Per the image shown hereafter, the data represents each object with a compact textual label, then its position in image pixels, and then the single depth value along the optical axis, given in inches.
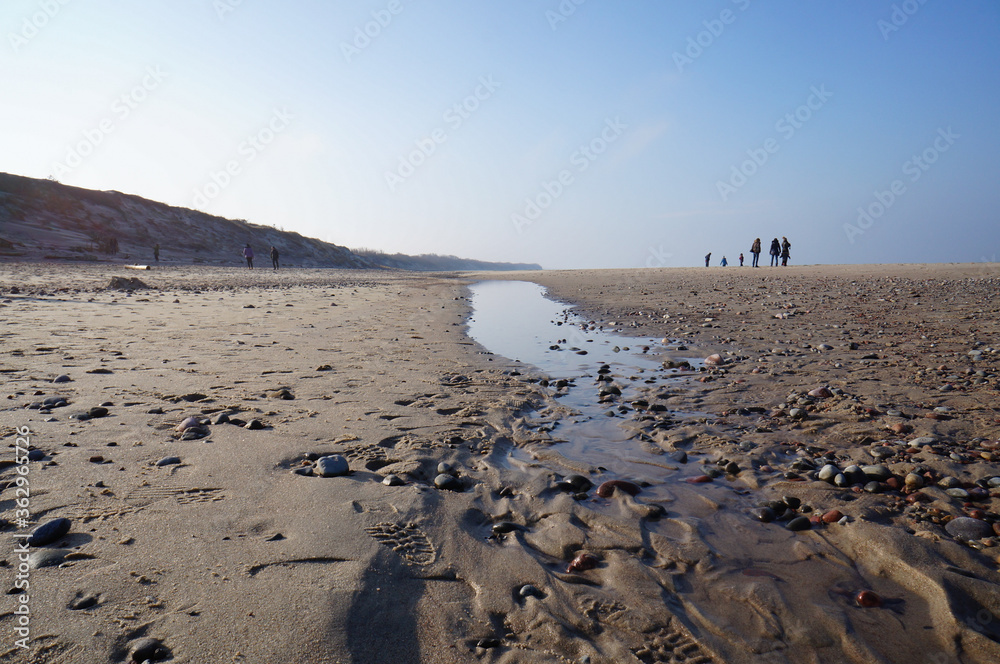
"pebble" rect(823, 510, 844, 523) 123.2
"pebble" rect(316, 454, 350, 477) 136.7
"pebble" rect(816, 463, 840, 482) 142.6
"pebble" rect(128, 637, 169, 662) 70.6
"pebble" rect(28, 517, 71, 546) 95.3
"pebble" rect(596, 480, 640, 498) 138.9
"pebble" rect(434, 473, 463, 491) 137.2
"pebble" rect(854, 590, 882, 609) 94.0
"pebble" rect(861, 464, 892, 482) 140.7
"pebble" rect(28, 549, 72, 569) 89.4
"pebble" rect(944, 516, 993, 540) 112.7
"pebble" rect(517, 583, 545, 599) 94.7
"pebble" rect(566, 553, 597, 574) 105.0
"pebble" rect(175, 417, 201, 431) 160.1
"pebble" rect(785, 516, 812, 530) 121.5
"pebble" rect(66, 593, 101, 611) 79.4
